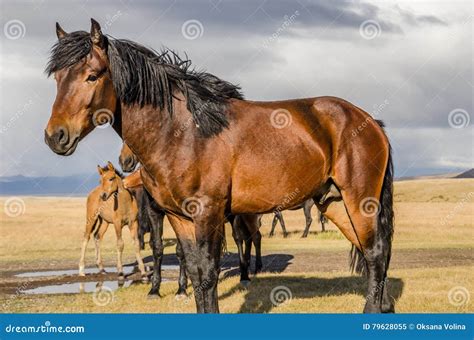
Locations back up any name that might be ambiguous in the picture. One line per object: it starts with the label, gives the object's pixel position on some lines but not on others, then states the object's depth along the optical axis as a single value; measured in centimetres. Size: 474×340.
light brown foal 1347
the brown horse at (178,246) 1112
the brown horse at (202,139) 652
